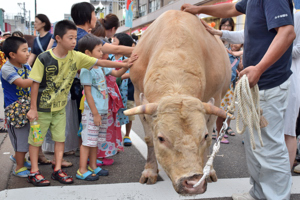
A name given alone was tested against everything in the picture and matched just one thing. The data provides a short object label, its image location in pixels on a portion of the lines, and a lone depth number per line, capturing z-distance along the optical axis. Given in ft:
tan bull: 7.98
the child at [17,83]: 12.39
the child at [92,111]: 12.82
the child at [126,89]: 18.39
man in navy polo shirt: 10.13
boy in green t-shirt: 11.95
